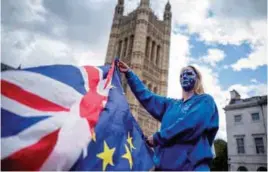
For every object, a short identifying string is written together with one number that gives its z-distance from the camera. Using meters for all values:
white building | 18.61
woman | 1.90
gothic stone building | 36.78
